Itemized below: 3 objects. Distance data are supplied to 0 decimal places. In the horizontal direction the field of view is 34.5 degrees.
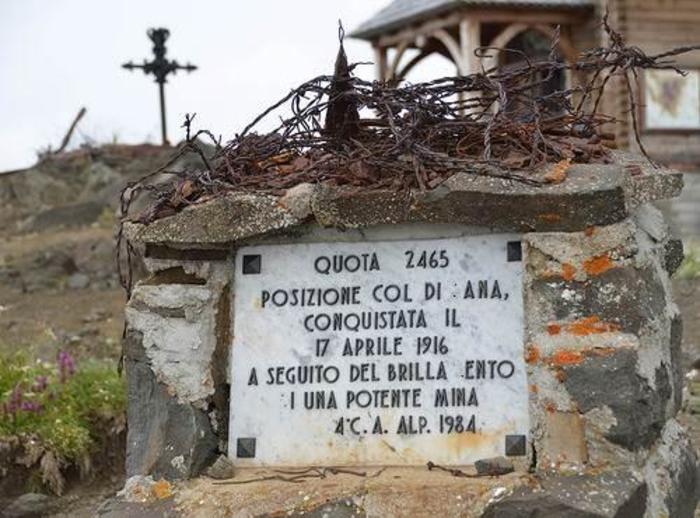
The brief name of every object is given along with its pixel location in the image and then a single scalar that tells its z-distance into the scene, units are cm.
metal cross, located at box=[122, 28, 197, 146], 1507
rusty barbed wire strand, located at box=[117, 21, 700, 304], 348
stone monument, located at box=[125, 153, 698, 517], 322
